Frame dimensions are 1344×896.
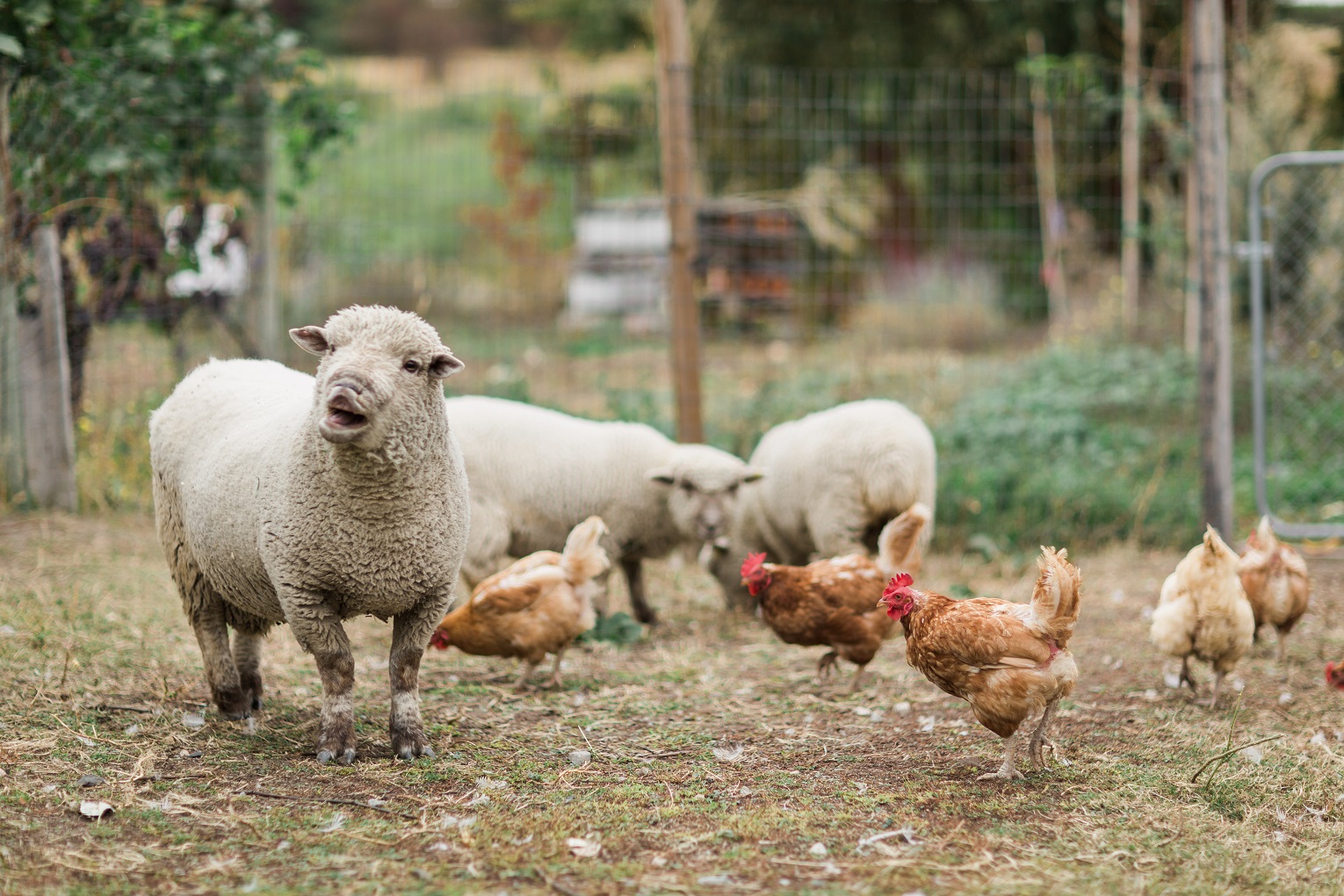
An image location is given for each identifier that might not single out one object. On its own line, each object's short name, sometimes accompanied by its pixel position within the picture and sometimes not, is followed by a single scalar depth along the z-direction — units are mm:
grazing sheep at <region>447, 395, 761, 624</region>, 6391
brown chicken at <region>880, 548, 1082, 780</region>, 4125
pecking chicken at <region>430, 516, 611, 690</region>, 5336
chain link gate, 8039
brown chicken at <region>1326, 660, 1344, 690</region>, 4902
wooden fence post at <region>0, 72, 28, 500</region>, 7340
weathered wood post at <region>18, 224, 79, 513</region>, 7605
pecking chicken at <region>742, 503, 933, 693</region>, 5398
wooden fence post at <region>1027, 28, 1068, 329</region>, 12742
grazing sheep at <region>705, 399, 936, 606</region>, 6523
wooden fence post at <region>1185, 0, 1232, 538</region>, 7867
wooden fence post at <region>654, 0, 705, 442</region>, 8500
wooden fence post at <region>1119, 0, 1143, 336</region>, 11344
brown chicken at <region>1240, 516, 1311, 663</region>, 5672
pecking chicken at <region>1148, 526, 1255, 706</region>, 5051
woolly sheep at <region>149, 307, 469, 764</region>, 3998
